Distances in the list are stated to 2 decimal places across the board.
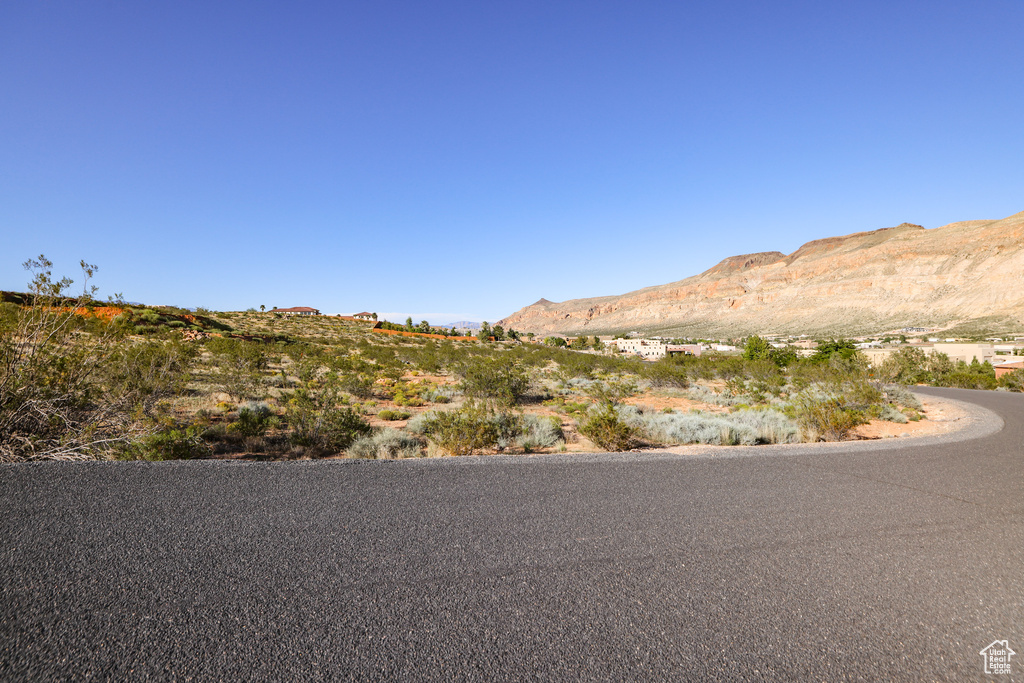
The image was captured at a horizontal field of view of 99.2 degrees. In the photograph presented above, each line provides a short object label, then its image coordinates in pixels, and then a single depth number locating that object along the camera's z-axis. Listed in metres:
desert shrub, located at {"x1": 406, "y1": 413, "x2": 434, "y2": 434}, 9.14
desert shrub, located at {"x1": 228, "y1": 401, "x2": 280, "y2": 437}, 8.62
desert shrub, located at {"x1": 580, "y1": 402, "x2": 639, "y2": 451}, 7.90
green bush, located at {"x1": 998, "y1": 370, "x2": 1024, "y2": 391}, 23.46
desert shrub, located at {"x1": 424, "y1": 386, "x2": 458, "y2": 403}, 14.82
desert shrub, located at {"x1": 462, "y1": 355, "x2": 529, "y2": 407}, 14.98
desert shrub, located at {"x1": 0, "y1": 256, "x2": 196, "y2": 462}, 5.23
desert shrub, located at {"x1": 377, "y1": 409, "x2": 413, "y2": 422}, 11.43
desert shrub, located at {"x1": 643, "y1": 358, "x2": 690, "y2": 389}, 21.05
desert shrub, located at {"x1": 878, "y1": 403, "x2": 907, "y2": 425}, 12.60
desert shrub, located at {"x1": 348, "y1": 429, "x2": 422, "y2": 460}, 7.41
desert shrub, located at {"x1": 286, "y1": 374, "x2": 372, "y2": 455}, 8.16
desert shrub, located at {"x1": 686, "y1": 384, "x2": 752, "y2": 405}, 16.42
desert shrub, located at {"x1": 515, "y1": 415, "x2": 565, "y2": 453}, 8.09
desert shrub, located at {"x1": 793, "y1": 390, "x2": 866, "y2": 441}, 9.30
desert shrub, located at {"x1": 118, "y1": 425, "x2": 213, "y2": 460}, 5.61
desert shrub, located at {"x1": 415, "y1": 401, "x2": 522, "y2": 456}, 7.46
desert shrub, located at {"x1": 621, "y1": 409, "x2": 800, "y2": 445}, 8.47
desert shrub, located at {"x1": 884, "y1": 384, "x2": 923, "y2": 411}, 15.95
